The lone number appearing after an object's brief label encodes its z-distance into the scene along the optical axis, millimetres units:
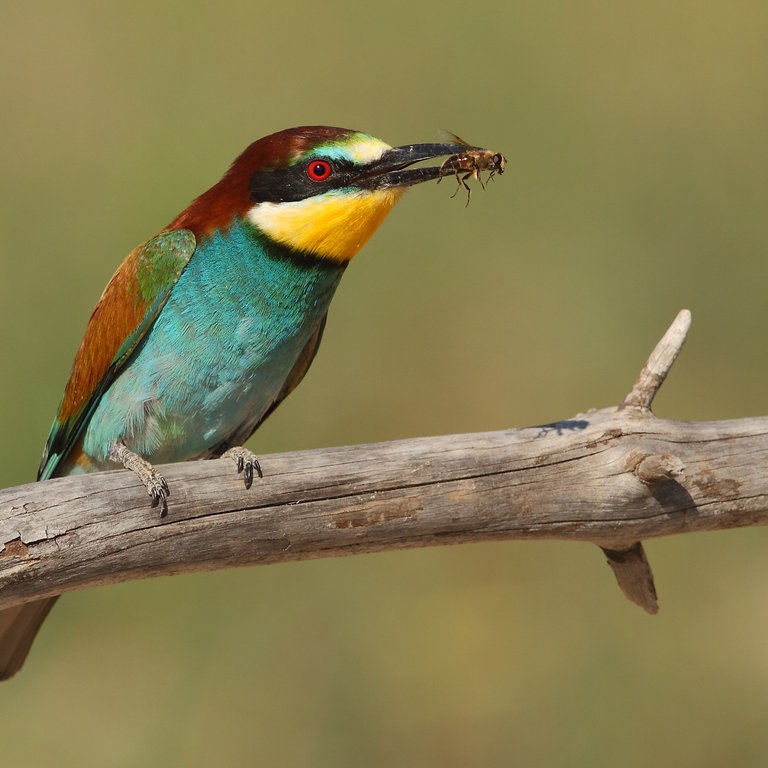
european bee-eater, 5672
